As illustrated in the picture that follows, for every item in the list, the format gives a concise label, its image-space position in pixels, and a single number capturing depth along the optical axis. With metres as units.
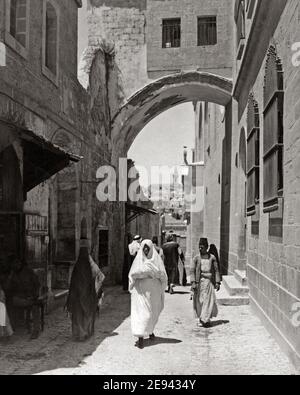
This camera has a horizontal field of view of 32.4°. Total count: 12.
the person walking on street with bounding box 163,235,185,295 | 11.91
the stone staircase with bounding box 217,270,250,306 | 9.26
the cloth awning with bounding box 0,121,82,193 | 6.34
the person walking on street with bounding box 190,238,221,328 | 7.42
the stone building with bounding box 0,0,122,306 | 7.01
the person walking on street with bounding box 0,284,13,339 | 5.72
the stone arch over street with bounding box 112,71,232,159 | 13.47
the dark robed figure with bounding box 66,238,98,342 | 6.40
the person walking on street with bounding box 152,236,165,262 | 9.42
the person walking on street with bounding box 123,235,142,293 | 10.98
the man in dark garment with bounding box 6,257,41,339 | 6.43
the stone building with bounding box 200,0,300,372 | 5.11
